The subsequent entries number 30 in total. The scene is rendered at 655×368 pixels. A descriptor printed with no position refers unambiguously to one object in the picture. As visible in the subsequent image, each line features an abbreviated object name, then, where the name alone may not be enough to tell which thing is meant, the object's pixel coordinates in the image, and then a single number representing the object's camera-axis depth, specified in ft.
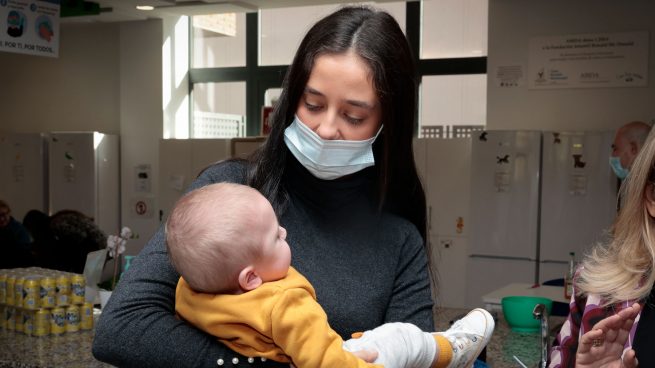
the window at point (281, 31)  26.45
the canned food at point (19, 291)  10.42
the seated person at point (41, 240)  15.84
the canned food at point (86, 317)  10.80
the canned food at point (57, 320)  10.47
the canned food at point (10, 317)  10.68
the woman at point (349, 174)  4.39
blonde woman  5.31
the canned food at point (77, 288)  10.66
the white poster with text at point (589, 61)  21.67
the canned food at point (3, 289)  10.63
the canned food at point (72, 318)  10.62
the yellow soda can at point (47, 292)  10.42
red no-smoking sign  27.50
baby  3.72
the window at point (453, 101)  24.20
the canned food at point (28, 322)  10.44
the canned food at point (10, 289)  10.50
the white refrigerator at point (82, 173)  26.63
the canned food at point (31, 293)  10.34
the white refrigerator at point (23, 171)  27.63
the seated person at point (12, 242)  17.34
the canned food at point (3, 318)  10.80
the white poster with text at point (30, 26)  18.35
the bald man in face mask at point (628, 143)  17.57
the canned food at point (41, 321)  10.37
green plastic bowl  10.89
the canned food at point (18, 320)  10.57
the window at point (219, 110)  27.48
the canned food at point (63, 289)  10.57
